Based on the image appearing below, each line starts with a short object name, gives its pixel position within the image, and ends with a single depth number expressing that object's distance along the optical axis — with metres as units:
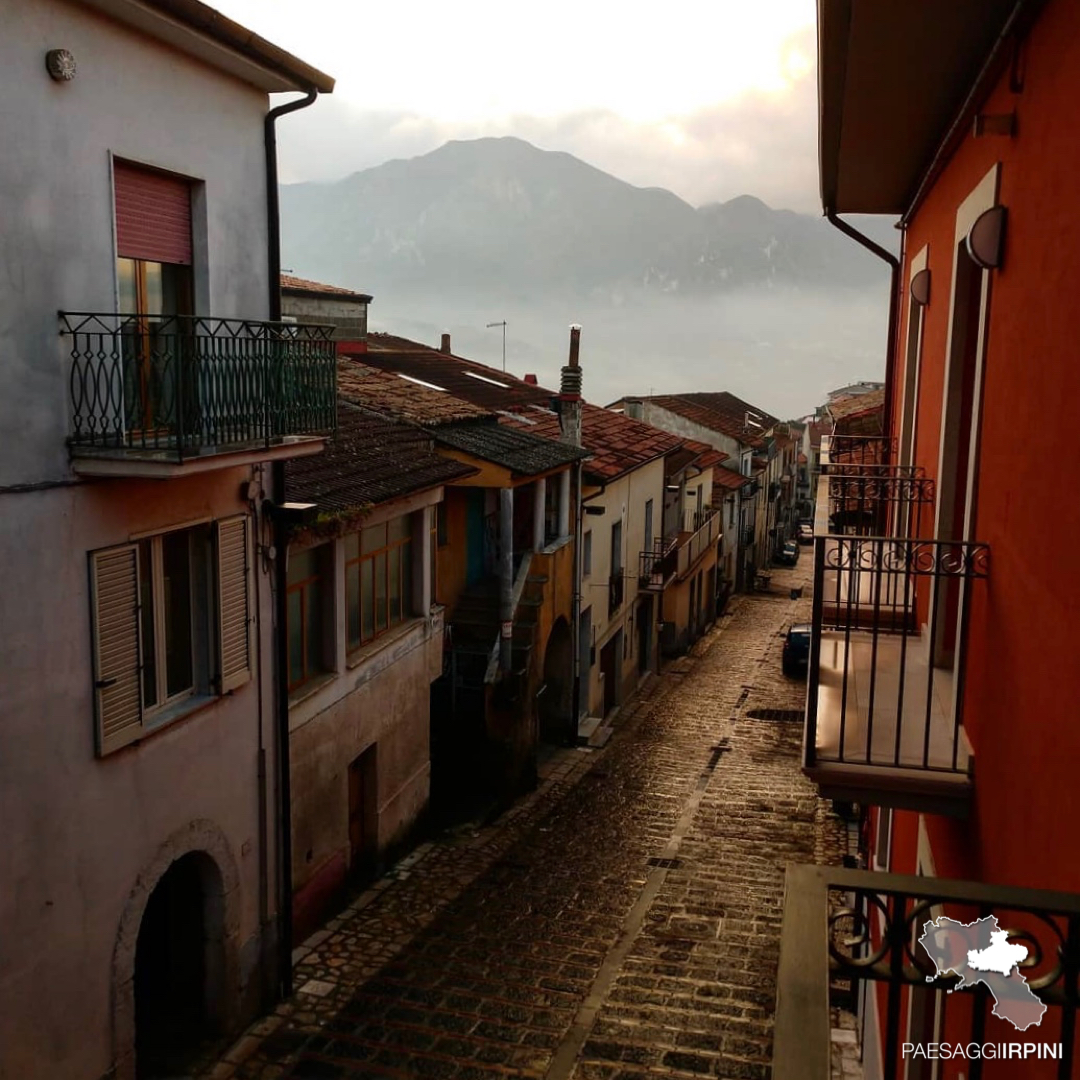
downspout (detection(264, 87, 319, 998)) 11.14
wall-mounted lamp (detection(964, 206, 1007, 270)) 5.25
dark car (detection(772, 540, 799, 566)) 67.19
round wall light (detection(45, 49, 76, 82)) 7.93
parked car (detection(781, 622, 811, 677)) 32.09
